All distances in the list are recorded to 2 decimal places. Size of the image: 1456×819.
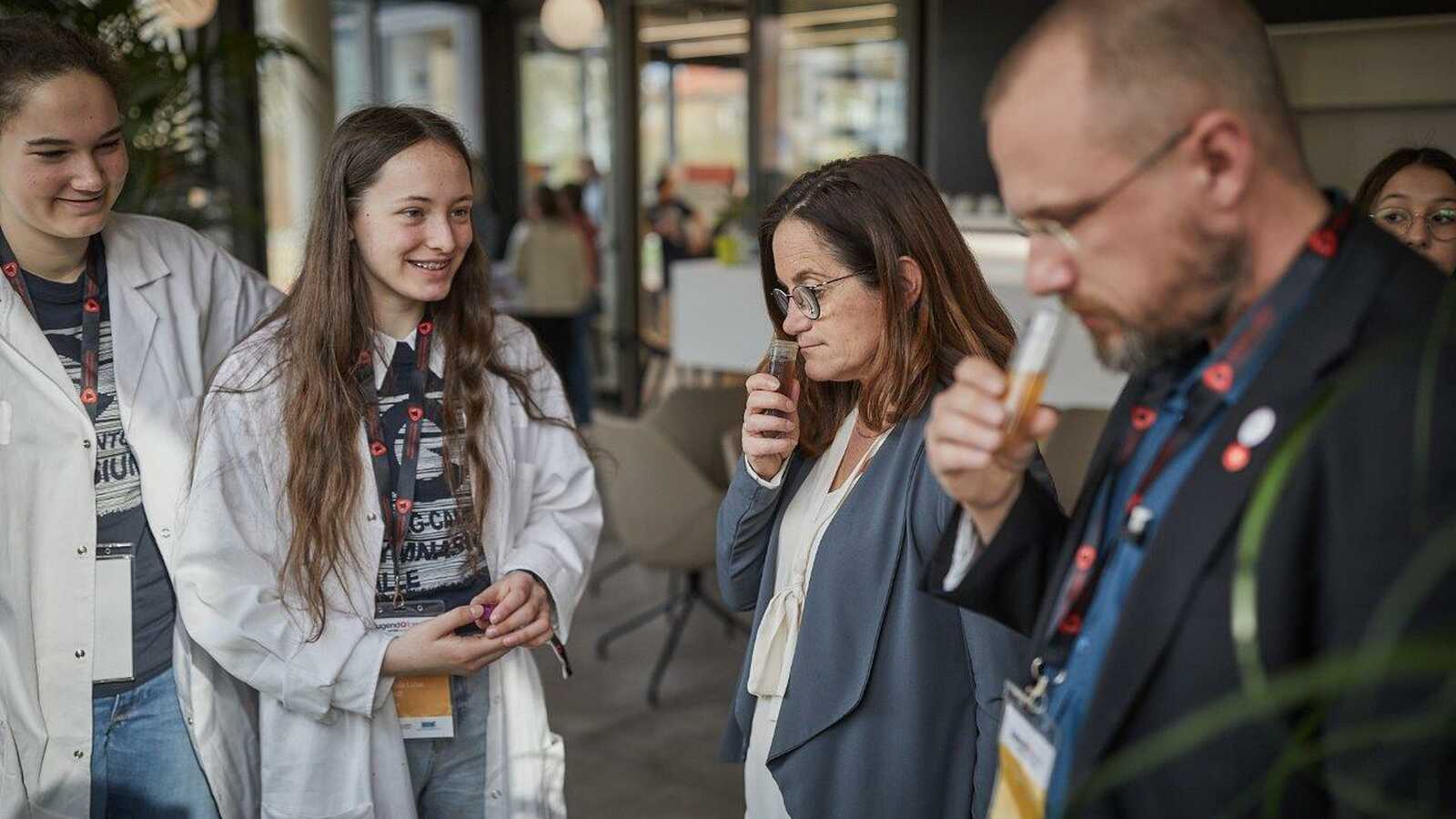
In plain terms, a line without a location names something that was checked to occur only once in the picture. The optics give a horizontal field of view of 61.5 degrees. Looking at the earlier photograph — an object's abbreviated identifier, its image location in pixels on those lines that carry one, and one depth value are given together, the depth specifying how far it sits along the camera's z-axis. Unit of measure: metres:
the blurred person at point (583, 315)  7.54
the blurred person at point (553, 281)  7.68
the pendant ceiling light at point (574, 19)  8.03
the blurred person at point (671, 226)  8.67
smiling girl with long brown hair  1.78
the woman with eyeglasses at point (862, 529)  1.57
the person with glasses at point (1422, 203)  2.14
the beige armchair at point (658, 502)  4.07
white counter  5.49
